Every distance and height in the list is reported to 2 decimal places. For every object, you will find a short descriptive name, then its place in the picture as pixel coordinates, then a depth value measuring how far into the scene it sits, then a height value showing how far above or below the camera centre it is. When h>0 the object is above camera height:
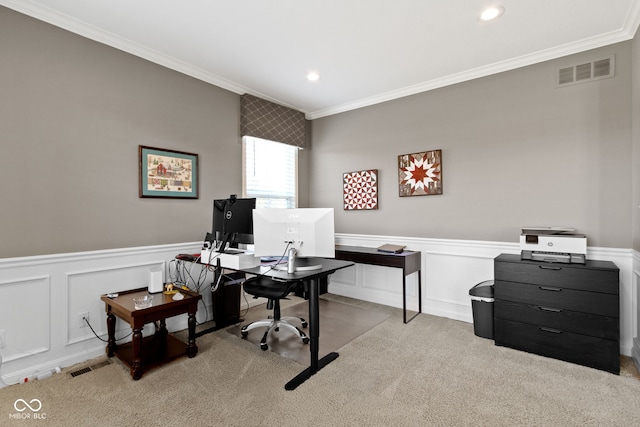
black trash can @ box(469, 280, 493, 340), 2.95 -0.89
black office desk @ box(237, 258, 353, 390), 2.21 -0.66
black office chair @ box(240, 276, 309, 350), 2.73 -0.69
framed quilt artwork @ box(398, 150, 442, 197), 3.61 +0.52
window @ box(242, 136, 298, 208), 4.00 +0.62
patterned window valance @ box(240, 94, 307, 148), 3.82 +1.28
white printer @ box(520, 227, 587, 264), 2.55 -0.25
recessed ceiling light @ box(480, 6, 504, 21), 2.32 +1.56
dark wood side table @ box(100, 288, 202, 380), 2.27 -0.88
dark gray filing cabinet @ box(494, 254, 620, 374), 2.35 -0.76
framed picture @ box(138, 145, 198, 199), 2.97 +0.45
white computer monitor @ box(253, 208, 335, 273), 2.46 -0.12
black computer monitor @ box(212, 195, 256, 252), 2.65 -0.04
